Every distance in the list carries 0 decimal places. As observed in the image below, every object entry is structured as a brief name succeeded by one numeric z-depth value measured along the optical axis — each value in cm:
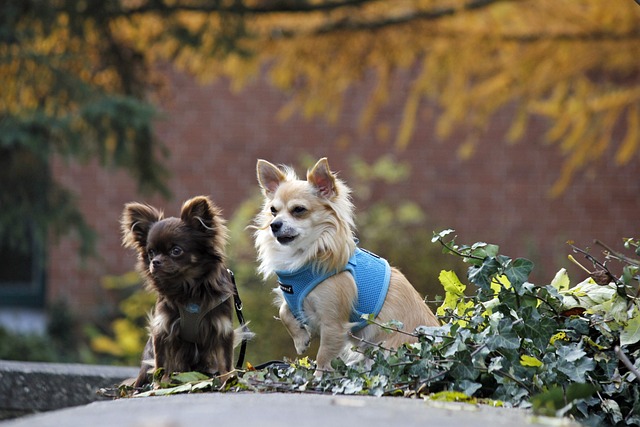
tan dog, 891
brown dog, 879
